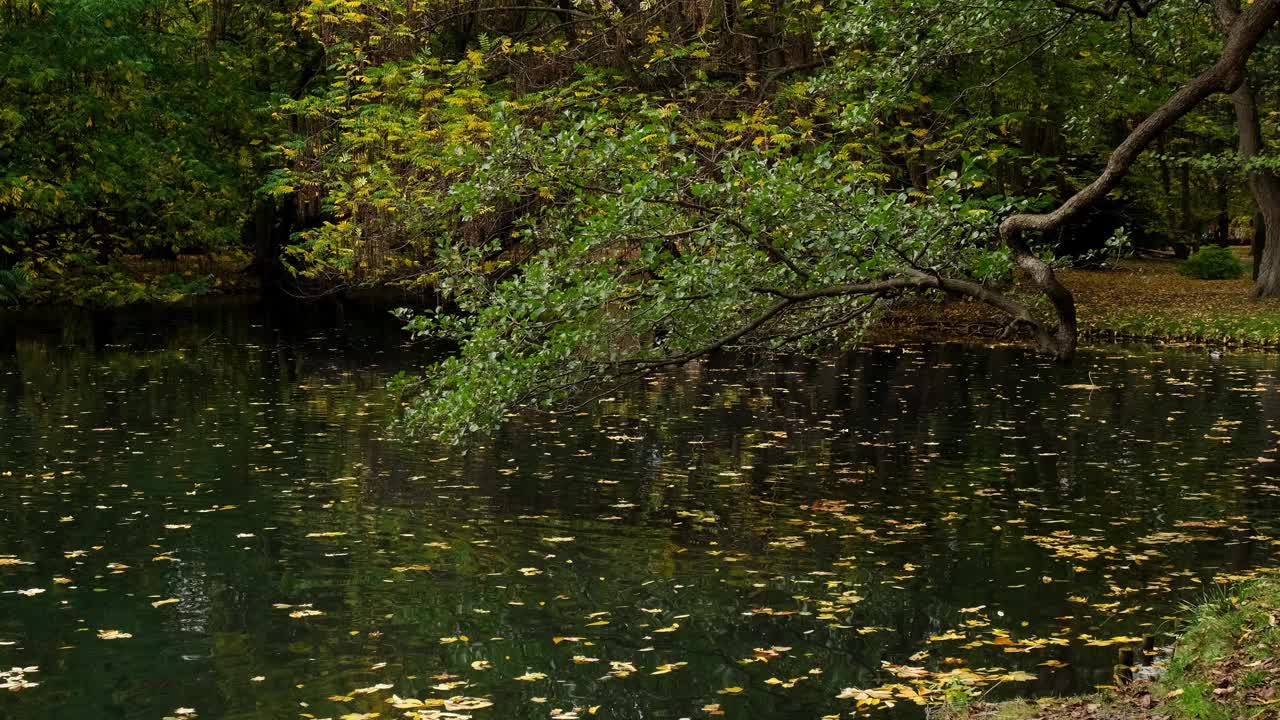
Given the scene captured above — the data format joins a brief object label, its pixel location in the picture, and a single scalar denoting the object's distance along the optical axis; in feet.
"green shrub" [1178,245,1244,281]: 147.23
